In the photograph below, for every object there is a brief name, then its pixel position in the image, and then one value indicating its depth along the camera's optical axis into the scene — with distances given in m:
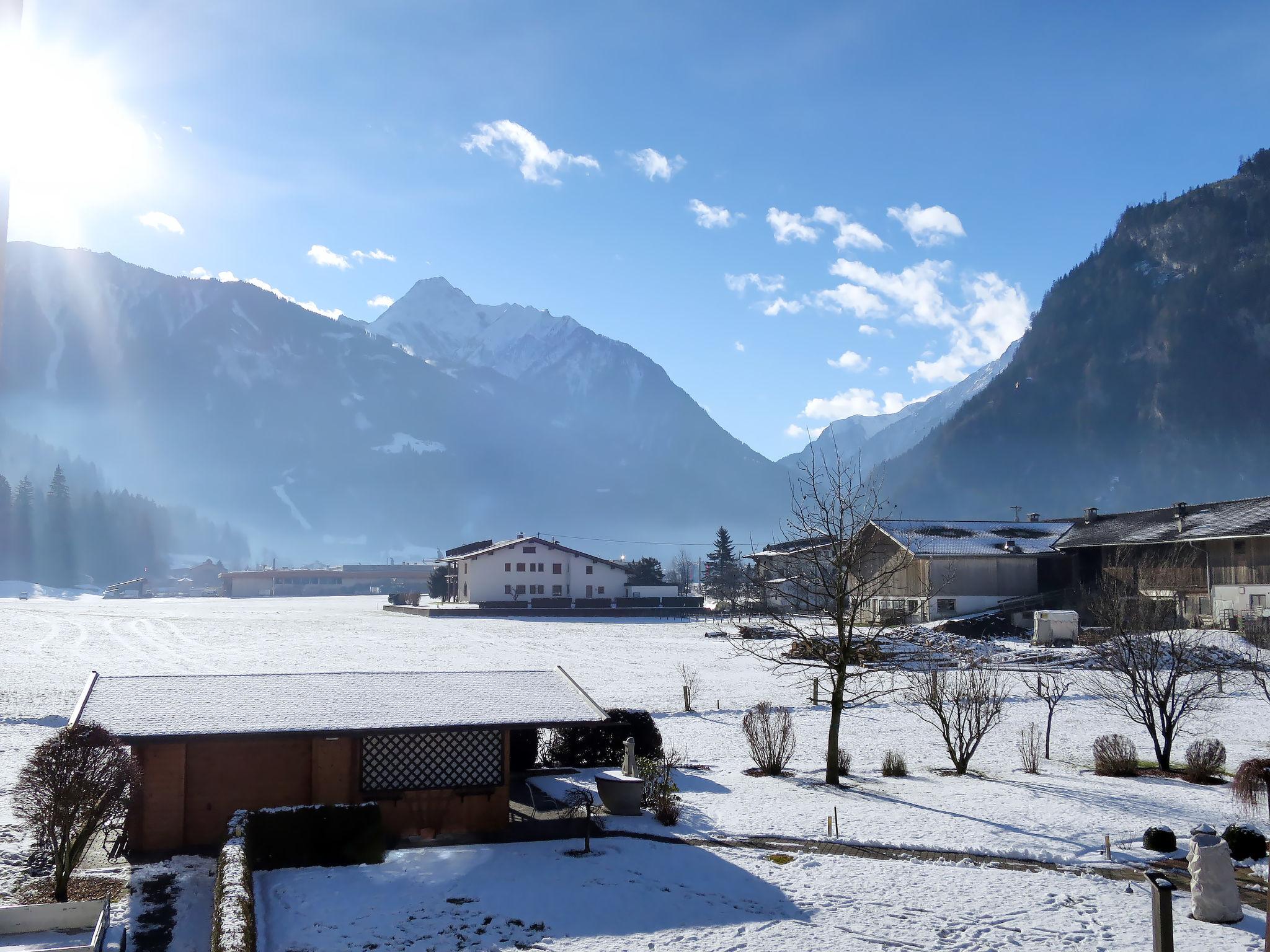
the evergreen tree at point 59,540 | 166.50
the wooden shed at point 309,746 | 14.98
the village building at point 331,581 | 152.12
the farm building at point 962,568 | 61.06
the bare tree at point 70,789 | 11.95
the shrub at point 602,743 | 22.91
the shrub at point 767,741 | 22.23
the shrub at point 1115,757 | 21.97
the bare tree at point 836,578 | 21.03
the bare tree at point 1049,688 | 26.78
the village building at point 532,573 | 89.25
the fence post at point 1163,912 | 9.88
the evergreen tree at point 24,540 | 164.12
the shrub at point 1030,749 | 22.12
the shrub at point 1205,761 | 21.28
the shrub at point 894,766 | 22.31
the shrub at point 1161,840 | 15.30
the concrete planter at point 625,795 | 17.89
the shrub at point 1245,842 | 14.52
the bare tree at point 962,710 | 22.31
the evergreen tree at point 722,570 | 94.38
